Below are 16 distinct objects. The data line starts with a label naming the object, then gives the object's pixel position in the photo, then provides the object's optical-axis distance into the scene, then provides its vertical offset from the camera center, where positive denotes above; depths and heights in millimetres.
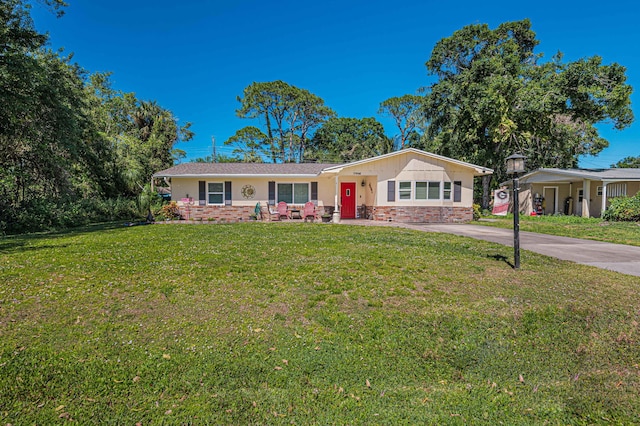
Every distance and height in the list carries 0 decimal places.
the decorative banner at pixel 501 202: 21484 +22
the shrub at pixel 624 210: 16237 -404
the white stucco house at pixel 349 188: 16141 +789
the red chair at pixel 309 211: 15766 -429
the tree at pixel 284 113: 34875 +10380
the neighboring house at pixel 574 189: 18797 +897
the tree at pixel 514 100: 19703 +6736
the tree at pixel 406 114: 36781 +10523
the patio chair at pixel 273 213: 16609 -566
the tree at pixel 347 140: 37688 +7884
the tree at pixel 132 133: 20750 +5613
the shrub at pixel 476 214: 17609 -654
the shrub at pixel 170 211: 16031 -436
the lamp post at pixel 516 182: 6125 +403
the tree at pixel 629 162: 49512 +6608
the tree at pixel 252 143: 36562 +6967
